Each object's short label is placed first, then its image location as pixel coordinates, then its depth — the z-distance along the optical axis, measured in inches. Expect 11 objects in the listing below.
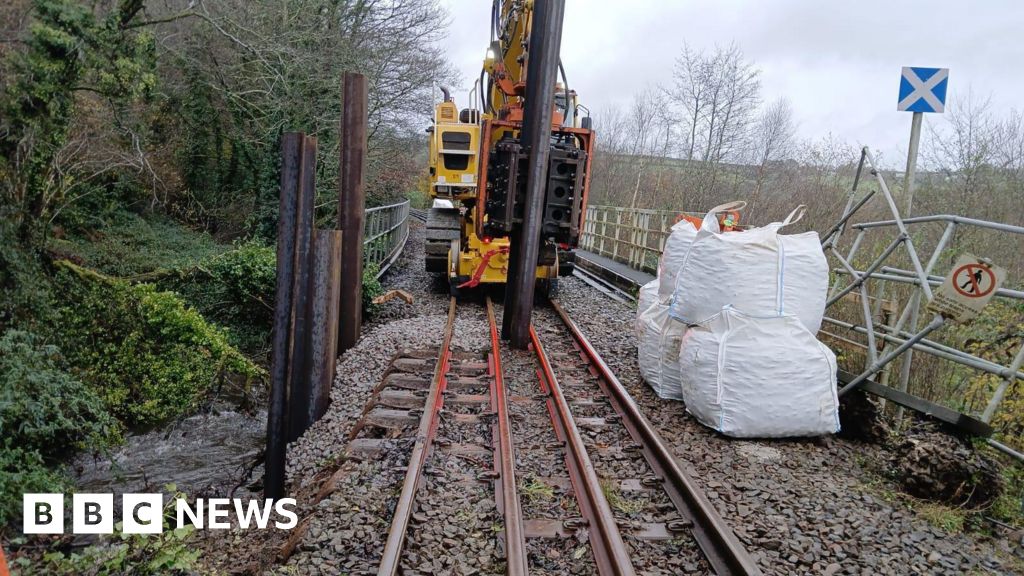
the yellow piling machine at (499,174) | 272.4
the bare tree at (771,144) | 671.8
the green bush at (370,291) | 350.6
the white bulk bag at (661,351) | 204.7
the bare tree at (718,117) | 726.3
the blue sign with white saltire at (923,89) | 184.3
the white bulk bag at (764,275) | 176.1
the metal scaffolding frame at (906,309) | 140.2
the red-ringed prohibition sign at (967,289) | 137.3
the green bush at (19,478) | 176.1
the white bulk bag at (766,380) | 167.5
